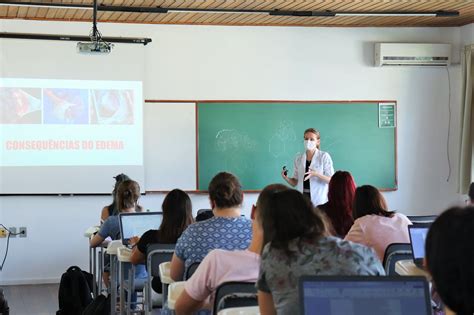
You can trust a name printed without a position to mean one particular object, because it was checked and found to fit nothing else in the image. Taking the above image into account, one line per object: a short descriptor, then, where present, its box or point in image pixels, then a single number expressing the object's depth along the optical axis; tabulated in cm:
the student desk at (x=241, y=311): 285
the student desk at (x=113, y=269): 561
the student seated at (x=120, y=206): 607
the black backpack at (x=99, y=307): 534
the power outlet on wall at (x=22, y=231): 816
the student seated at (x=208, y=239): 396
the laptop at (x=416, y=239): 394
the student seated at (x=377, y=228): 438
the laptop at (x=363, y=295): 208
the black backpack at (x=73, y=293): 594
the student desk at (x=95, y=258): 678
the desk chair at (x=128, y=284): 539
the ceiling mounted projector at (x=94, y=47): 684
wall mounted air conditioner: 877
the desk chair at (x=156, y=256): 462
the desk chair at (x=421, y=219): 568
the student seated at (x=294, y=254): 247
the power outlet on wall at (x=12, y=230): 815
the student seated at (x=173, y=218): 477
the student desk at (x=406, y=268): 388
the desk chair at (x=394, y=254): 420
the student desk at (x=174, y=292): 338
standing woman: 791
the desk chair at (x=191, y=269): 373
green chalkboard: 852
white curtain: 877
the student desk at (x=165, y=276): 408
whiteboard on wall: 838
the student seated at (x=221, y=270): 314
